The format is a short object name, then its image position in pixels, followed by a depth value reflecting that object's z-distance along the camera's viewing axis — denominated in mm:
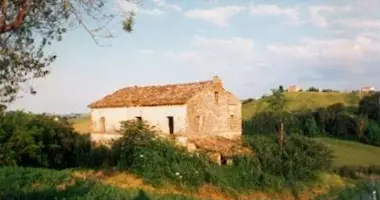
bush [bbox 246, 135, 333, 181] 32250
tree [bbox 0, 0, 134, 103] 9219
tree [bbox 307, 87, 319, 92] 77594
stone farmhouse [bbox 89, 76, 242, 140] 32625
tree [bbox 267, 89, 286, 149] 39981
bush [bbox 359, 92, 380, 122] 57531
